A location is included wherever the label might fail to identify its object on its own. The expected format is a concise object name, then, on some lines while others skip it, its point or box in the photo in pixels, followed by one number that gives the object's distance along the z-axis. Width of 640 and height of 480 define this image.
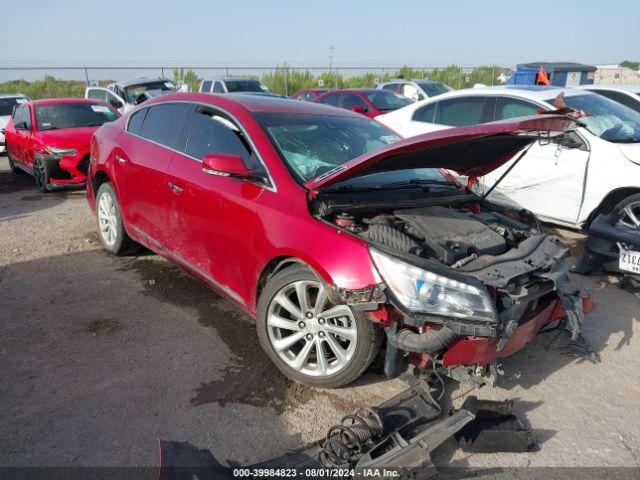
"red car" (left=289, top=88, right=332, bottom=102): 16.11
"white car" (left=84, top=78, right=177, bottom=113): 17.31
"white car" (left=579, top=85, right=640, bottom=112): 9.01
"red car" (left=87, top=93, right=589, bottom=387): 2.69
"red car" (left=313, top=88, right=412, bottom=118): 12.75
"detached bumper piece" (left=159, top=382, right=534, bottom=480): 2.32
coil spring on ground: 2.50
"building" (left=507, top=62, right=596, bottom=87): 20.67
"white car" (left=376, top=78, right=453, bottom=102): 16.44
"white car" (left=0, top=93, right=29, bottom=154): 13.25
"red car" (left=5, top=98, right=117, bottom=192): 8.17
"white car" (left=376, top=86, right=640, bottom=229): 5.36
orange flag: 6.74
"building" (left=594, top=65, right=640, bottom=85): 27.80
